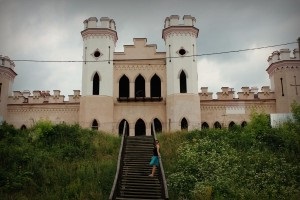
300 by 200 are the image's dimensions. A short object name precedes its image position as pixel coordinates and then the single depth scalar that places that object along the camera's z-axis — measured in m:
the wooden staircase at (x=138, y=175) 11.11
